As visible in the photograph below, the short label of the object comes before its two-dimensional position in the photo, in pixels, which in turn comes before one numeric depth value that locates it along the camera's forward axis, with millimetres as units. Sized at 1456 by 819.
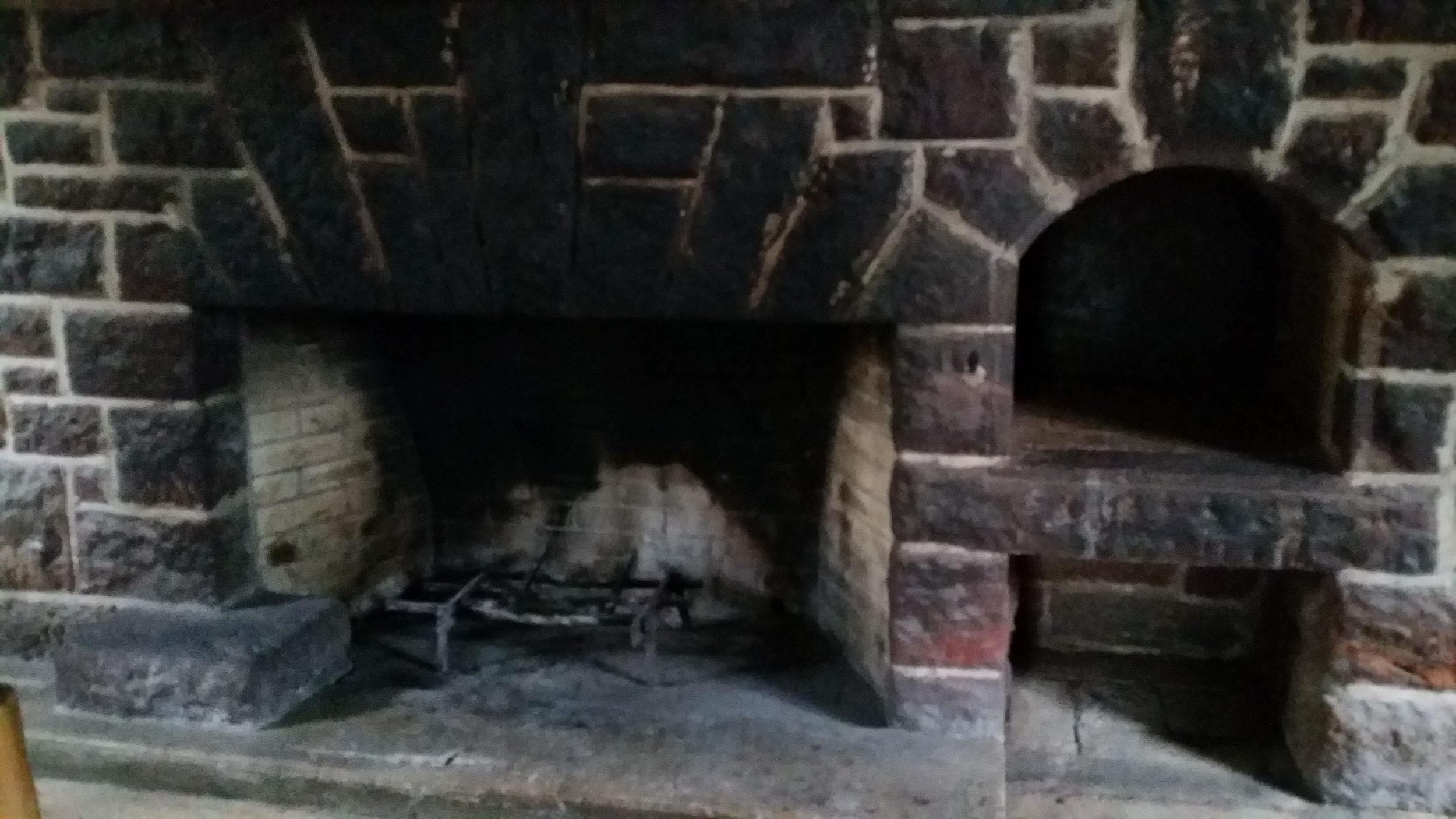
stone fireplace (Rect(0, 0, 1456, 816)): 1969
